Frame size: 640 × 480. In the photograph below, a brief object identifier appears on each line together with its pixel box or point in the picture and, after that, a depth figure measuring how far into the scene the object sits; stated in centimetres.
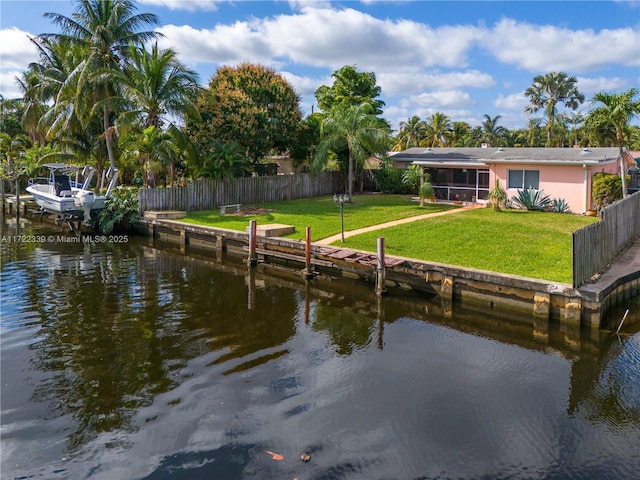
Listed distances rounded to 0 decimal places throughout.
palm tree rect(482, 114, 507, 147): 7346
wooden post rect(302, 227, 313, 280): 1802
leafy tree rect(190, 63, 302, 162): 3066
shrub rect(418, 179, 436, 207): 2700
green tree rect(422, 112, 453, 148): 5931
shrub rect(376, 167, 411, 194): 3328
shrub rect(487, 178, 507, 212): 2550
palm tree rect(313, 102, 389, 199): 2964
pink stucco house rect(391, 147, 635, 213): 2439
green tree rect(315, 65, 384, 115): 3941
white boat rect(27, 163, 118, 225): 2769
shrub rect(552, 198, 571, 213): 2469
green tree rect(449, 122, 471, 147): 6081
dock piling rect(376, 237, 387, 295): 1592
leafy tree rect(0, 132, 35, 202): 4195
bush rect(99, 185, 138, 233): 2728
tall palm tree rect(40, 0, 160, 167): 3025
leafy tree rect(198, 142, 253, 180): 2903
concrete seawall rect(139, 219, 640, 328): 1289
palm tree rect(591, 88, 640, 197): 2222
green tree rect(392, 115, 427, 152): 6194
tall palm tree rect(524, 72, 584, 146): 5856
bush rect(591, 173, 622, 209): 2356
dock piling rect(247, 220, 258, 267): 2006
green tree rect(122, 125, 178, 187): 2744
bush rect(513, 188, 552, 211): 2516
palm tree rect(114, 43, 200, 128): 2817
